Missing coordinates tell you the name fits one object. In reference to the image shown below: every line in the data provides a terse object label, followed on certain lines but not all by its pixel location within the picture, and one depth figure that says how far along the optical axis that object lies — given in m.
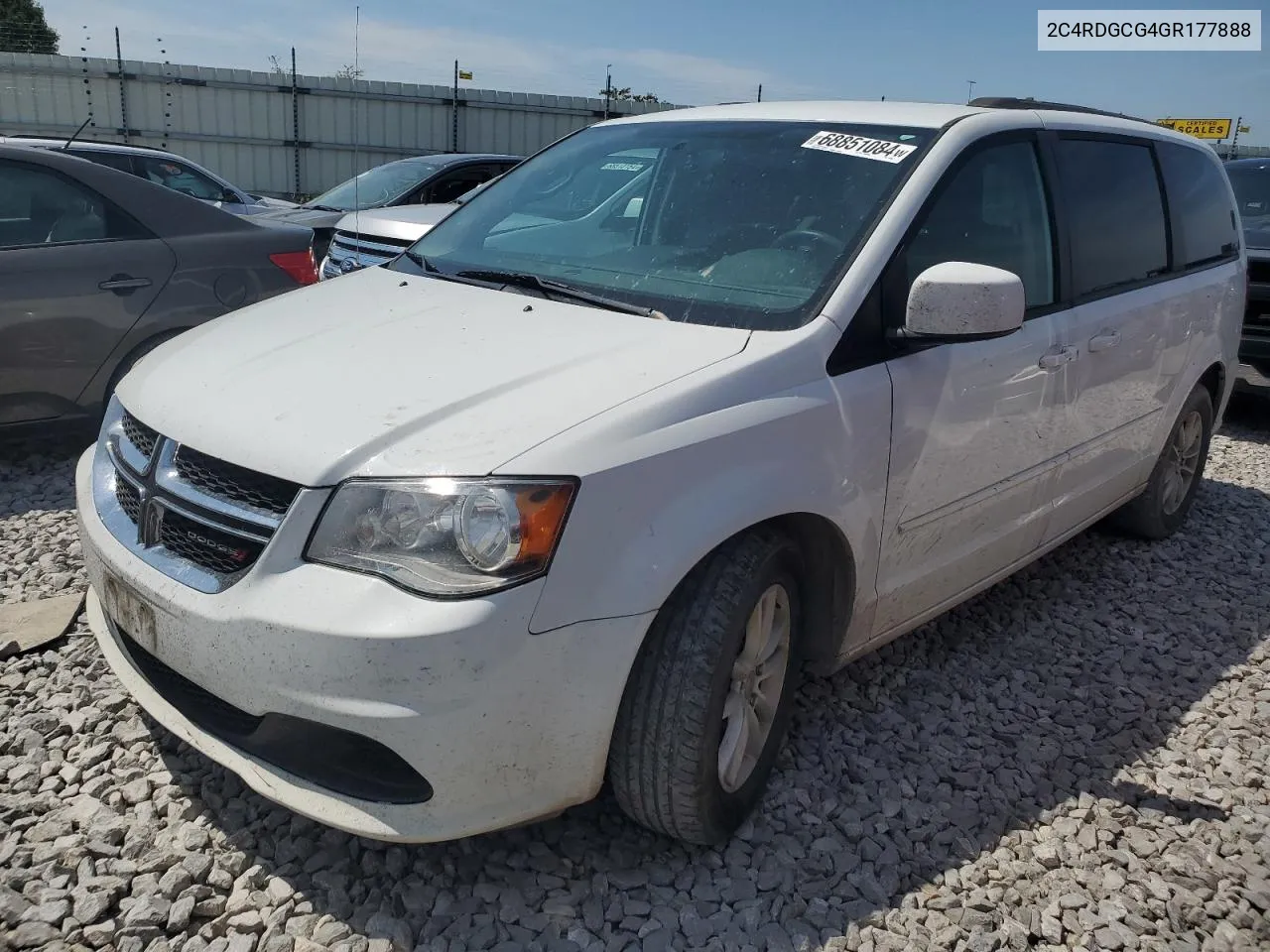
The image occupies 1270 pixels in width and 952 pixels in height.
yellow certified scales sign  26.03
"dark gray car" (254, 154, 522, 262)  9.04
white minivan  2.07
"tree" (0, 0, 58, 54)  17.72
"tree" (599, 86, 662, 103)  20.97
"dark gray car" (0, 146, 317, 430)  4.79
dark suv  7.18
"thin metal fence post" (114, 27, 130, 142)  17.66
